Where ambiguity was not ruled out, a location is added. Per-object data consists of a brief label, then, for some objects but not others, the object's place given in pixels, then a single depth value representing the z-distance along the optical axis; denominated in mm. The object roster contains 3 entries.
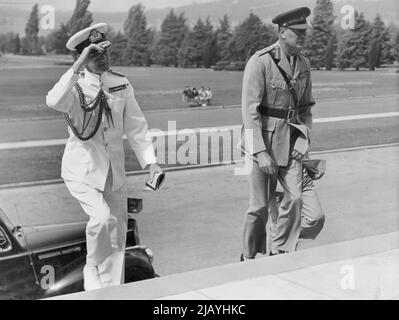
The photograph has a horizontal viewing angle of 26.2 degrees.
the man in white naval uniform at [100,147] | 4707
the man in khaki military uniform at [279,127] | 5703
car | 4625
